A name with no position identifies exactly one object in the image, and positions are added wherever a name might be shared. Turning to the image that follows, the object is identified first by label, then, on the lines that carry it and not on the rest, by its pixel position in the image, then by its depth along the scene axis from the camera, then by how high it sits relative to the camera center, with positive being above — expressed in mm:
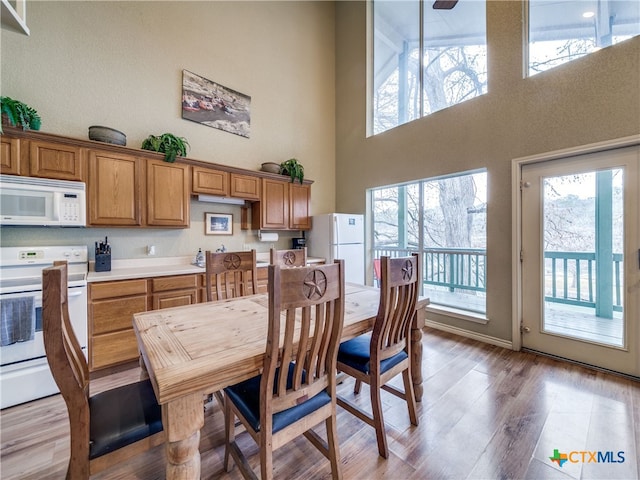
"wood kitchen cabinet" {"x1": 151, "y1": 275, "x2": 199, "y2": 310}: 2530 -526
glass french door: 2217 -203
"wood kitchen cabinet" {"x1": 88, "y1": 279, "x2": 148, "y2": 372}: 2219 -709
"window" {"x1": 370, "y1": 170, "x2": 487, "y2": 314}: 3354 +96
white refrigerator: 3938 -28
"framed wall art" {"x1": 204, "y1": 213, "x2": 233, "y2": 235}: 3484 +216
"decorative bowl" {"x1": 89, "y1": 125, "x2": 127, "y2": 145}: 2498 +1032
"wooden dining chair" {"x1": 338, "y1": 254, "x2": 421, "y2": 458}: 1450 -672
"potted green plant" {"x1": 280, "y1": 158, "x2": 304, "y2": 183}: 3943 +1066
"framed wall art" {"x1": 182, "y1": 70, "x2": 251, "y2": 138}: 3340 +1855
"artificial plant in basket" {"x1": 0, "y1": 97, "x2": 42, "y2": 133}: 2014 +1020
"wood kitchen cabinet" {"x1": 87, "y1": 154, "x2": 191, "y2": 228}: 2447 +498
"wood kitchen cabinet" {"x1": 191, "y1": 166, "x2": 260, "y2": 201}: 3090 +709
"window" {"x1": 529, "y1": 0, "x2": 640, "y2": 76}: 2283 +2023
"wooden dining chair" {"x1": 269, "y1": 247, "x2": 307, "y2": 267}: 2422 -176
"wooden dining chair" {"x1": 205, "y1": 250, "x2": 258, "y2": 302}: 1977 -232
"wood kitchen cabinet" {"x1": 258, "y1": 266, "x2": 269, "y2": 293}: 3229 -508
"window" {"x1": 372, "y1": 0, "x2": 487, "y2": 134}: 3287 +2604
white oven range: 1821 -654
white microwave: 2045 +320
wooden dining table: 883 -460
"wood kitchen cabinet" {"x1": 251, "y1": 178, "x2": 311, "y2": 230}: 3693 +478
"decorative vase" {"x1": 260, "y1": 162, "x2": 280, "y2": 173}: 3842 +1072
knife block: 2559 -232
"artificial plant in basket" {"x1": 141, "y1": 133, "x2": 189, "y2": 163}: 2815 +1043
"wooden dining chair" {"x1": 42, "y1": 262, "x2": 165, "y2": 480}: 901 -729
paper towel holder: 3923 +42
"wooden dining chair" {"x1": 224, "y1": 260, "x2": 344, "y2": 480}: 999 -610
